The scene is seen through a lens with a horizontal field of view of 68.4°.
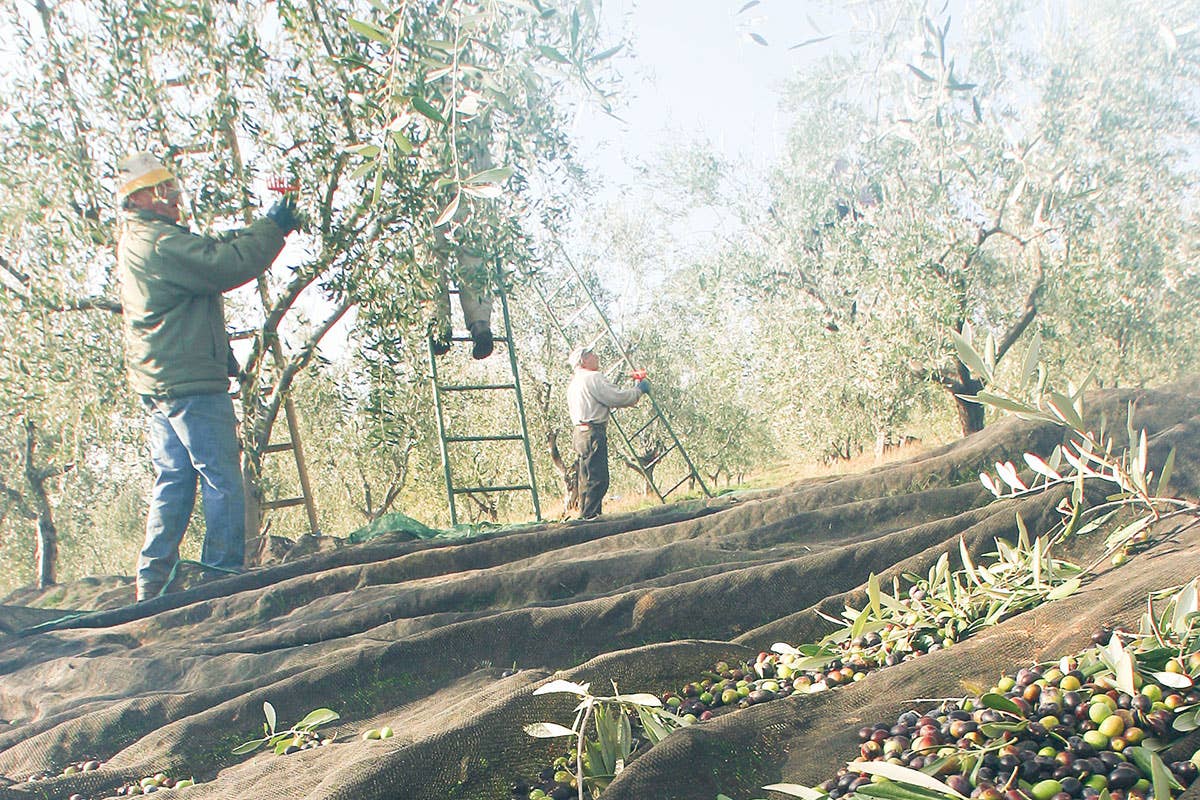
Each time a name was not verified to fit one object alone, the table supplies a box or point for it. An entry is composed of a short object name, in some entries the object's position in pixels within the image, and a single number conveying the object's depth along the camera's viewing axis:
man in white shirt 9.62
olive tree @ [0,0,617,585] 6.18
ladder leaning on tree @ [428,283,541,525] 7.84
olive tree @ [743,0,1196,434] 13.33
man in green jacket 5.47
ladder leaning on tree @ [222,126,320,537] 6.88
